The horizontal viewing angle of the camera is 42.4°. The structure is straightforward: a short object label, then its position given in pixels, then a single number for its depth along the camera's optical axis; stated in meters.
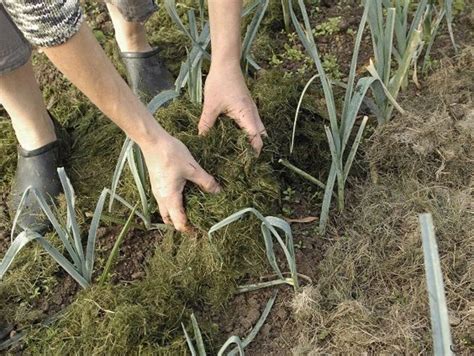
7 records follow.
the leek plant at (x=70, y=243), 1.24
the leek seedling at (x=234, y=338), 1.22
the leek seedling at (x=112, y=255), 1.44
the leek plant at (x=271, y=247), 1.24
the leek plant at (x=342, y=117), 1.42
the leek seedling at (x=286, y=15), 1.96
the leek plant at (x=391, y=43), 1.48
